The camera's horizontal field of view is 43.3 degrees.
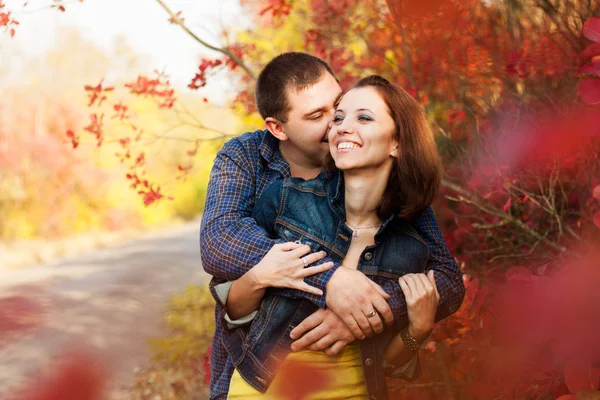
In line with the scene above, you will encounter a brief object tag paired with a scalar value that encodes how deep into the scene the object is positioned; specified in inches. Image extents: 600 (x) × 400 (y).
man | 87.1
